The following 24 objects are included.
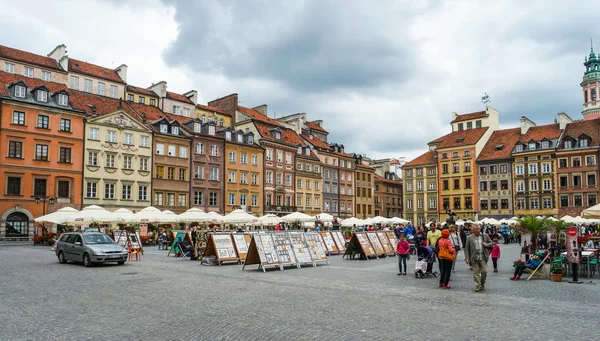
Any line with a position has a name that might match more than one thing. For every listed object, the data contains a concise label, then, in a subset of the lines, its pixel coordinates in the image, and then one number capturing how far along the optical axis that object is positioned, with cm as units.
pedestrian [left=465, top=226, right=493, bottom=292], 1357
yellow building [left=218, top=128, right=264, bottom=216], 5812
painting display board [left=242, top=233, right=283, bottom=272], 1901
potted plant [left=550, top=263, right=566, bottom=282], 1555
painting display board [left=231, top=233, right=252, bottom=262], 2208
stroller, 1695
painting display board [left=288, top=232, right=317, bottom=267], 2062
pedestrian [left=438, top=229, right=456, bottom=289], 1405
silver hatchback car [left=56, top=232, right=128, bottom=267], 2073
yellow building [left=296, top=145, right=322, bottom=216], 6750
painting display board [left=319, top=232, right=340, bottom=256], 2691
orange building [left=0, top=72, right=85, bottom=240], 4253
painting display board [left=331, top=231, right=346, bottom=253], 2826
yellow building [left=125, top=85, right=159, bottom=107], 5819
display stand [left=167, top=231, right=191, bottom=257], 2636
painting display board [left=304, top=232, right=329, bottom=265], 2145
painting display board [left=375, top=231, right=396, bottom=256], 2625
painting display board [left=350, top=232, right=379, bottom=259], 2447
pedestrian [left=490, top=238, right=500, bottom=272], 1878
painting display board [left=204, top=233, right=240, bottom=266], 2134
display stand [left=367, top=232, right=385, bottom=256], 2552
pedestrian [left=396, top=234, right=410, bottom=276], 1709
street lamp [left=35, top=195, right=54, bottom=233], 4228
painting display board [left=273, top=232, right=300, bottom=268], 1978
